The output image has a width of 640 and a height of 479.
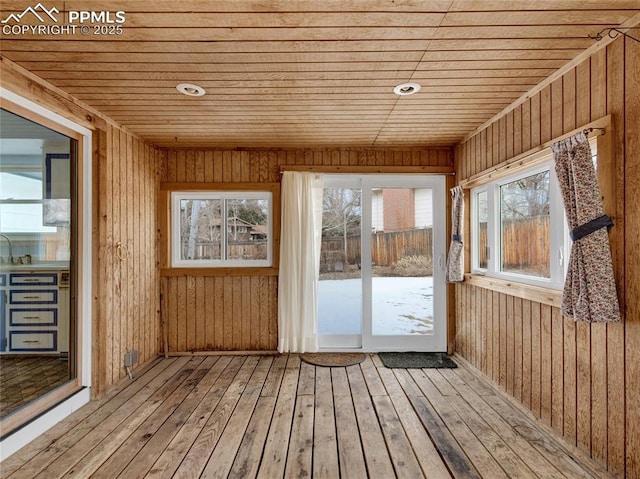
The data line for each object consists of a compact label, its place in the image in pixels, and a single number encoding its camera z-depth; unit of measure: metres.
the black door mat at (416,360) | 3.17
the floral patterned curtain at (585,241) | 1.61
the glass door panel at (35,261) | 2.03
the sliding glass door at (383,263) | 3.54
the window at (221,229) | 3.60
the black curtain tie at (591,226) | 1.64
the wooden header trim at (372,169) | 3.51
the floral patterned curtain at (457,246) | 3.21
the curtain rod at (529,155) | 1.68
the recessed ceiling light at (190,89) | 2.11
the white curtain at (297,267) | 3.42
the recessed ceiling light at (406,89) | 2.14
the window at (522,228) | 2.12
